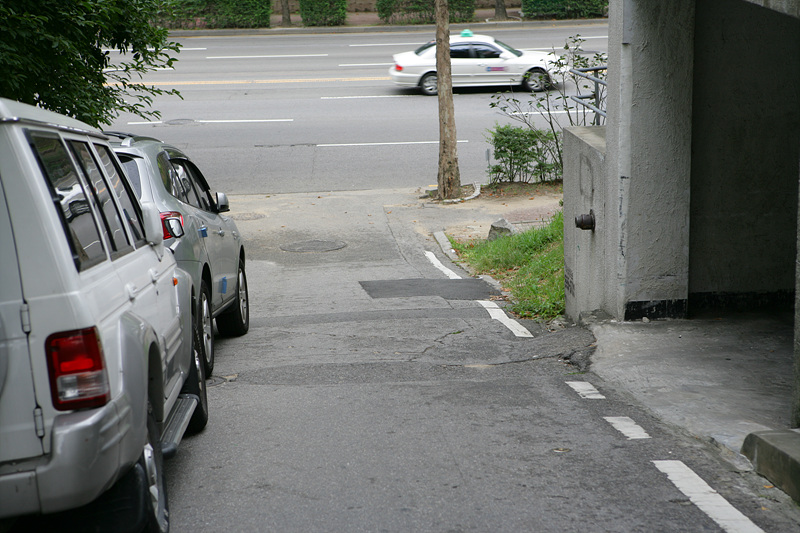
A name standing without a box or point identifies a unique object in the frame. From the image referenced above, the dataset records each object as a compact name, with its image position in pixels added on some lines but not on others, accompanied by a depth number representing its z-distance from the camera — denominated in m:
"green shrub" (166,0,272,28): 37.09
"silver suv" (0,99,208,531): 2.88
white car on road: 25.48
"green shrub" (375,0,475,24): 37.44
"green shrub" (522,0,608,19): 37.31
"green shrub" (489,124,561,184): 17.67
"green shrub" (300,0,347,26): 37.81
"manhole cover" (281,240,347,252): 14.32
